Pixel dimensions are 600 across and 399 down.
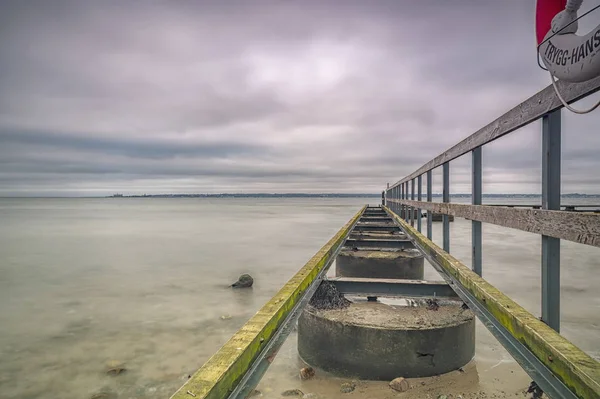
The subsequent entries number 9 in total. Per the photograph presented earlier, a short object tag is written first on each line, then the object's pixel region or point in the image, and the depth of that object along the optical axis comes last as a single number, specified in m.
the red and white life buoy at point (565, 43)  1.60
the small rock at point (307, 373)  3.83
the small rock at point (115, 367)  4.92
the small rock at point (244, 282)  9.97
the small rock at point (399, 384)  3.32
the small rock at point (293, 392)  3.72
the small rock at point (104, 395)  4.28
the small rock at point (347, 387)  3.43
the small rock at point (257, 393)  3.94
